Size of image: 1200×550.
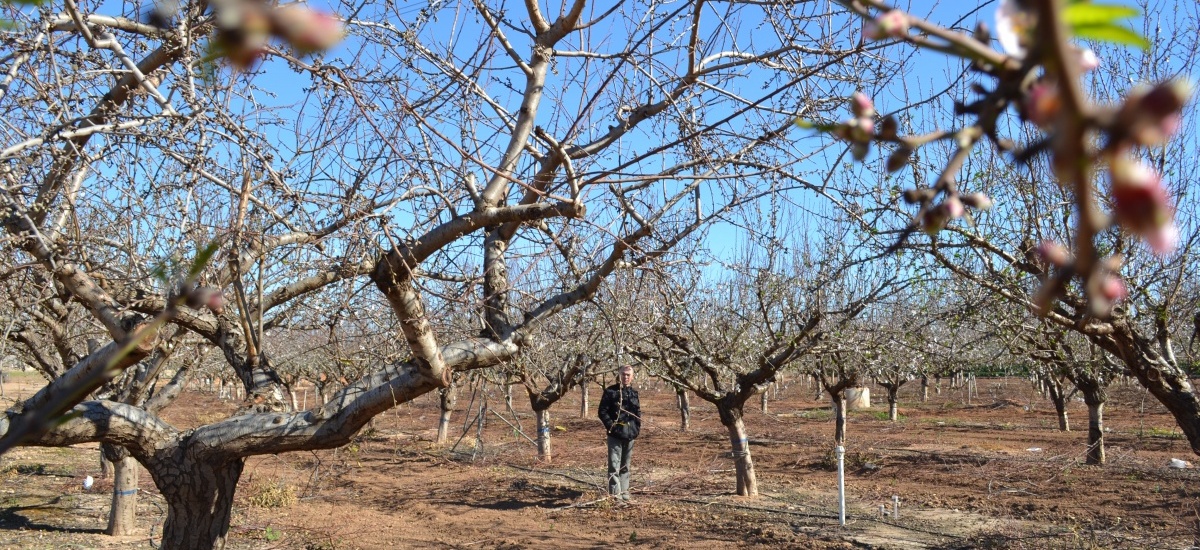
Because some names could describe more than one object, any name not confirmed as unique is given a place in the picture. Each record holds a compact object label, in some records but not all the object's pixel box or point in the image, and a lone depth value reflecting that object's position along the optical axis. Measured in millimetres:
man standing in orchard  10516
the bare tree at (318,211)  3703
